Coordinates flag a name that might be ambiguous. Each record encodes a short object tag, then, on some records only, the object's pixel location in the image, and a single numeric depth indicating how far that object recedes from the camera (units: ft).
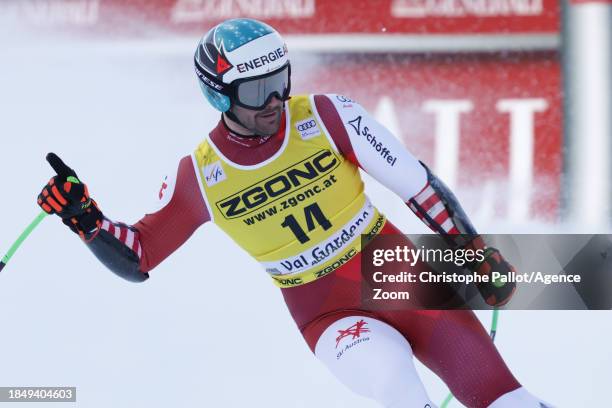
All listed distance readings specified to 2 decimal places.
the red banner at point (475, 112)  43.52
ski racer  25.39
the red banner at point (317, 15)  45.65
